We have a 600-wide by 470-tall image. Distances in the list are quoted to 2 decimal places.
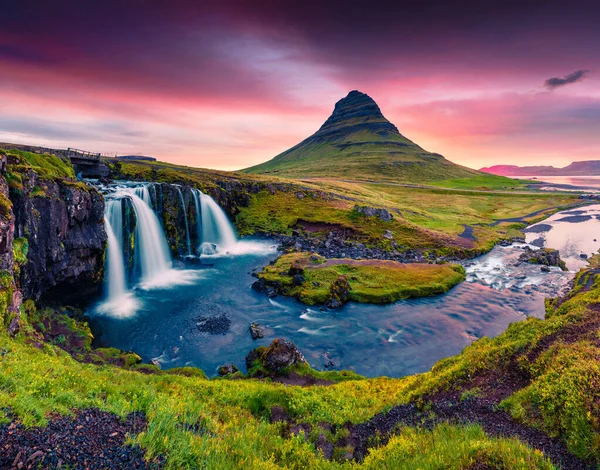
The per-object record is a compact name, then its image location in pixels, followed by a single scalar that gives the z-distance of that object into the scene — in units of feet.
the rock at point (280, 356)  75.87
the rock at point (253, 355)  81.42
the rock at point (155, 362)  80.52
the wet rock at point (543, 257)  170.71
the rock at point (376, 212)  258.92
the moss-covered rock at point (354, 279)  128.67
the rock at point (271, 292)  132.24
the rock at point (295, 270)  143.23
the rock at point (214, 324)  102.22
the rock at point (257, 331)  99.64
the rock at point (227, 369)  77.87
